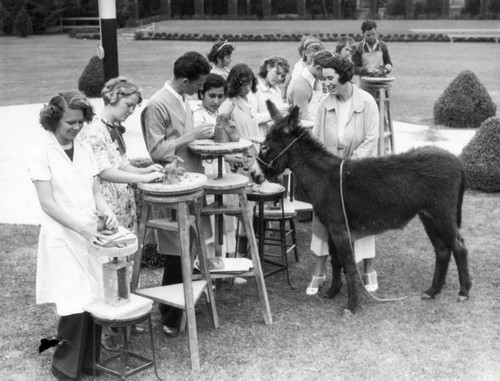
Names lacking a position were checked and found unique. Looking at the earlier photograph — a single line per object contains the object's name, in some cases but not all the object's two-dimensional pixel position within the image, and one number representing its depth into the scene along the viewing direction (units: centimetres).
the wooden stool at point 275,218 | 643
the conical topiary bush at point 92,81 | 1852
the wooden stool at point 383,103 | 1050
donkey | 592
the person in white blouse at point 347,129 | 621
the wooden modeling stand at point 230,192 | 541
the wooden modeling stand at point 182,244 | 492
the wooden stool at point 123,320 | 460
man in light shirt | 528
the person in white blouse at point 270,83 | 816
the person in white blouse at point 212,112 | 606
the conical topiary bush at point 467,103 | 1391
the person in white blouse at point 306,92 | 853
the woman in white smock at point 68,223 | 453
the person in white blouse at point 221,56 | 827
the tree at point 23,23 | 4619
